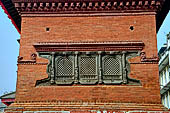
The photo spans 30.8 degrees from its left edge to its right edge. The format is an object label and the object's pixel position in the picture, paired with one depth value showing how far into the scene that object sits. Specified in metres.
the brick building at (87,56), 11.13
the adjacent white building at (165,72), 29.64
